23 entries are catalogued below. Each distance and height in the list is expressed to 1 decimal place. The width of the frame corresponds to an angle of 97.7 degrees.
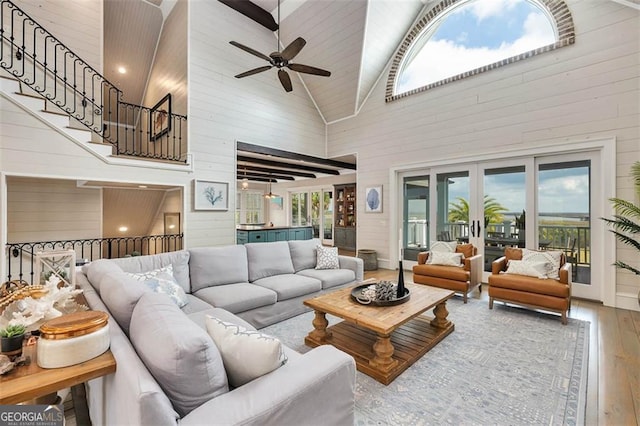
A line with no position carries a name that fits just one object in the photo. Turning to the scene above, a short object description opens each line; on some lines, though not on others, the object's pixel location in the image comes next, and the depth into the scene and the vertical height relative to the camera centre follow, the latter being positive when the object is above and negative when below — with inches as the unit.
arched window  170.4 +121.5
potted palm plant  127.3 -2.2
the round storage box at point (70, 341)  43.3 -20.4
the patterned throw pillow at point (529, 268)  138.3 -27.4
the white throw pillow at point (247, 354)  48.4 -24.7
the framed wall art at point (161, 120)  224.4 +80.5
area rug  71.3 -50.5
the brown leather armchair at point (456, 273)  158.1 -35.2
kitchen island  281.6 -21.8
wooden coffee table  87.1 -46.0
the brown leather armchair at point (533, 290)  126.3 -36.2
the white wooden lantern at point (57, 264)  105.4 -20.4
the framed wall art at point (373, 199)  248.7 +13.1
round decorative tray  101.0 -32.1
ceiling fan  135.7 +79.6
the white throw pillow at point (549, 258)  137.9 -22.6
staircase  141.6 +74.2
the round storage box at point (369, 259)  239.9 -39.2
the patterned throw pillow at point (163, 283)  96.3 -24.8
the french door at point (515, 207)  161.2 +4.9
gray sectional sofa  39.2 -26.6
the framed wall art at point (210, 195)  202.1 +13.5
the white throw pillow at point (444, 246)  178.6 -21.1
